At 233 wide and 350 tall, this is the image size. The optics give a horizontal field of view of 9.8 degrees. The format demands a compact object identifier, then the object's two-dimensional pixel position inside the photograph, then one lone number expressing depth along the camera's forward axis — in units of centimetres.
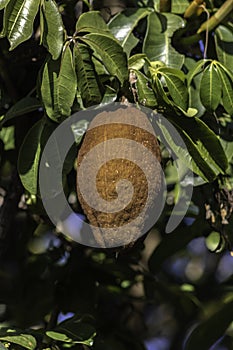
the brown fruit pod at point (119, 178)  178
